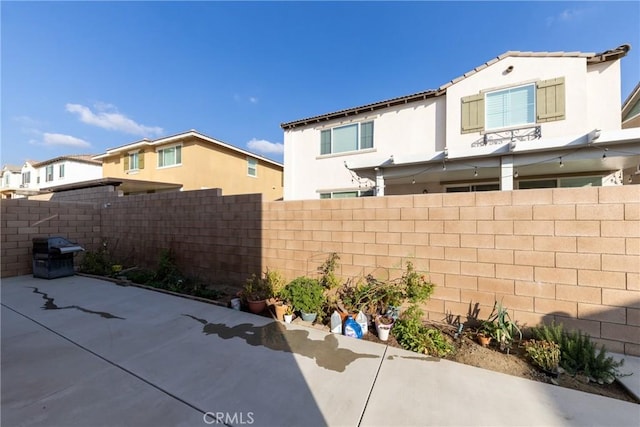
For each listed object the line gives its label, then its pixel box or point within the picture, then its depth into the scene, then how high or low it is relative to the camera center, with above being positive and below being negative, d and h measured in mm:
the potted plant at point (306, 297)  4253 -1362
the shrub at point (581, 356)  2661 -1497
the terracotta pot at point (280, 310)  4301 -1576
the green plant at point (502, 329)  3223 -1435
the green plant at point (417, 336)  3250 -1586
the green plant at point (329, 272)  4660 -1045
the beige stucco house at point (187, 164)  13258 +2909
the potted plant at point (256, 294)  4582 -1455
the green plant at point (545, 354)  2791 -1518
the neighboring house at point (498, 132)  6312 +2776
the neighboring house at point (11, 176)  29078 +4398
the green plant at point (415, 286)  3895 -1056
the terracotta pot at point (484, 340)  3328 -1585
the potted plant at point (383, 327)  3617 -1559
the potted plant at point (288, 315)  4242 -1639
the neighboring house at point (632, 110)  10357 +4780
